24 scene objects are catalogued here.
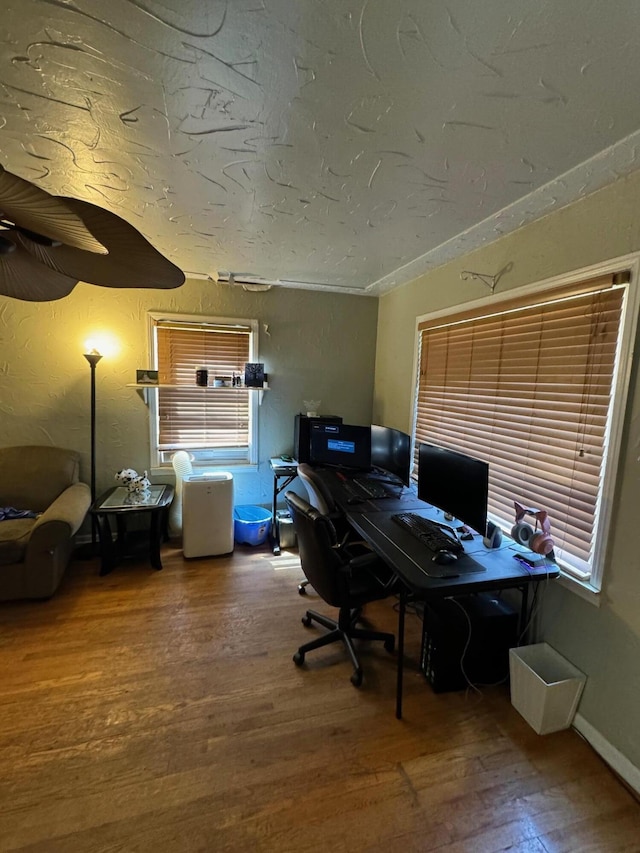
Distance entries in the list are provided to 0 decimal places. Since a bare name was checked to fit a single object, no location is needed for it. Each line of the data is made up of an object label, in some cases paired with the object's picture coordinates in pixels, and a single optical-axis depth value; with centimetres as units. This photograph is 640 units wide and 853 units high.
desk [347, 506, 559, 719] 159
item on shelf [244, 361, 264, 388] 348
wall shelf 325
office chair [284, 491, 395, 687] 187
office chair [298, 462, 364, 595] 245
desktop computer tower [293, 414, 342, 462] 346
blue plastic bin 345
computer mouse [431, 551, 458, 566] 174
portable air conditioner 314
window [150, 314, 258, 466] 341
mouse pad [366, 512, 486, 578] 168
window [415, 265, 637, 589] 162
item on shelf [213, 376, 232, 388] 348
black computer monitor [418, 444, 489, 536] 185
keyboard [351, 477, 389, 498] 275
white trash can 166
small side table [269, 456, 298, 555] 343
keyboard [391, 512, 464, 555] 189
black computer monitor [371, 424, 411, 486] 287
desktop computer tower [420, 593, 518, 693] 190
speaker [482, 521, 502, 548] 196
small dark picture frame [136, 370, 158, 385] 327
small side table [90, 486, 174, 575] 292
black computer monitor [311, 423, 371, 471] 327
